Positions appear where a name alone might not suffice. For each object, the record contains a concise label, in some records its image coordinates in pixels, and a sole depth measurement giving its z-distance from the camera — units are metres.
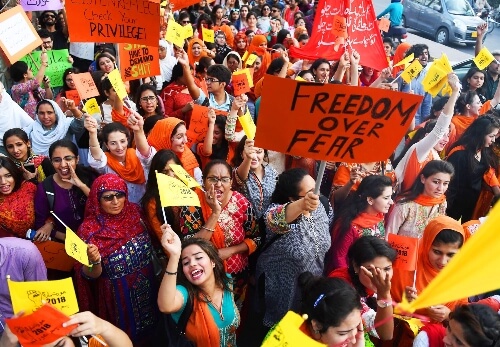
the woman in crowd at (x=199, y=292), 2.30
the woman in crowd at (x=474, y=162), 4.33
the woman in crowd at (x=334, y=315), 2.20
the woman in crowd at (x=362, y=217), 3.13
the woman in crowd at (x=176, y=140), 3.71
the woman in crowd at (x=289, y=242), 2.91
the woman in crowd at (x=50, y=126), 4.03
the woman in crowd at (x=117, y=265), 2.93
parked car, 14.95
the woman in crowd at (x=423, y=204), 3.46
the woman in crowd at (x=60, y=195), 3.21
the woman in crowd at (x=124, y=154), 3.47
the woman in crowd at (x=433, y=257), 2.83
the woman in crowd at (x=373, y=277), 2.42
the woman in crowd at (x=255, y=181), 3.44
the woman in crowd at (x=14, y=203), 3.11
